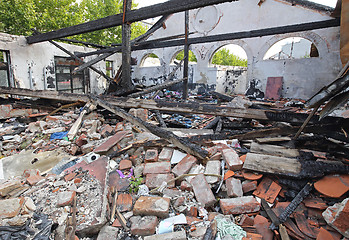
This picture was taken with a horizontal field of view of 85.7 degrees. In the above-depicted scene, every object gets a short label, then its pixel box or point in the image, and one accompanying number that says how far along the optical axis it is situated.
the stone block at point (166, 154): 2.70
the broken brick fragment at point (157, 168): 2.47
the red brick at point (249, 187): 2.17
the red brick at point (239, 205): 1.93
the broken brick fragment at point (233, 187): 2.08
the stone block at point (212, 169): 2.27
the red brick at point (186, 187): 2.22
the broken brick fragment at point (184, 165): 2.41
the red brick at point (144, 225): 1.76
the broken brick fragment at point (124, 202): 2.01
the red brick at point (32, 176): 2.29
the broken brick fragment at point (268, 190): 2.07
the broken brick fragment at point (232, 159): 2.34
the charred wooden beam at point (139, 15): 3.06
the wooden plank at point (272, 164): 2.17
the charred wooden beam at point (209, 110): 2.85
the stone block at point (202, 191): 2.04
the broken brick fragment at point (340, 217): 1.55
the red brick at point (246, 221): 1.82
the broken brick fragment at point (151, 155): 2.70
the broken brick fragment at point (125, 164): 2.64
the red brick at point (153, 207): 1.86
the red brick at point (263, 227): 1.75
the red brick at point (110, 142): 2.93
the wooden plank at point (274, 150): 2.50
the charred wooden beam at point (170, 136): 2.59
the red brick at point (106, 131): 3.64
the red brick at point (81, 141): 3.41
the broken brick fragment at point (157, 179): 2.29
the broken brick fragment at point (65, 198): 1.86
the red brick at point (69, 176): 2.28
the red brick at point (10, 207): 1.60
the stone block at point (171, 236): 1.65
